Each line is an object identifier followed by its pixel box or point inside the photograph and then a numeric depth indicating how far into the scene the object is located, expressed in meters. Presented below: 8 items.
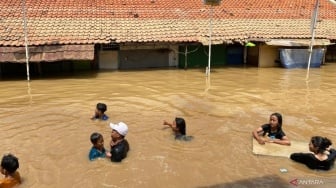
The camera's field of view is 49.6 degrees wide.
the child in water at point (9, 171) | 5.50
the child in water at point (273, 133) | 7.42
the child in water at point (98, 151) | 6.65
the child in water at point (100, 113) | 8.81
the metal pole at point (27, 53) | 13.47
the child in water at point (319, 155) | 6.31
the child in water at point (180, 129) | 7.60
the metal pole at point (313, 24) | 15.04
